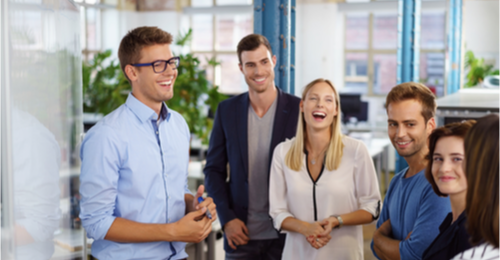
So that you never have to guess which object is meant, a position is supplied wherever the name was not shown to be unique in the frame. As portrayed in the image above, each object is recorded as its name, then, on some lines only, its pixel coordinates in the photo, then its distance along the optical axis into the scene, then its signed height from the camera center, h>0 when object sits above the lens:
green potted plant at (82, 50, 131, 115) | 5.24 -0.12
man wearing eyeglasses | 1.65 -0.33
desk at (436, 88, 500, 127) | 3.33 -0.19
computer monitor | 8.43 -0.39
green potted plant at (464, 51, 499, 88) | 8.50 +0.23
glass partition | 1.40 -0.16
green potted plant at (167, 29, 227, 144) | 4.68 -0.11
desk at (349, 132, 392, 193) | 6.81 -0.95
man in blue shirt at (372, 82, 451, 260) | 1.70 -0.31
